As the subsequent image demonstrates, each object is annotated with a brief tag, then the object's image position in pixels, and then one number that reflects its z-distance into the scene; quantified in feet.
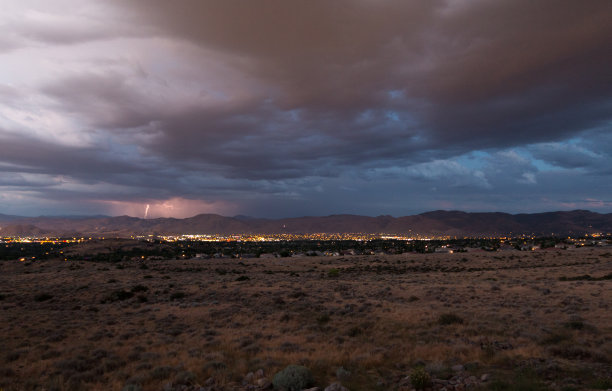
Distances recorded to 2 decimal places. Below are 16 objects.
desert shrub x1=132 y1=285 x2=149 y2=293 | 102.79
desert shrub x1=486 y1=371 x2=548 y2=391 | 28.37
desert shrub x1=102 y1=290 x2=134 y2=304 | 92.22
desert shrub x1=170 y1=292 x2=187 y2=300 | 94.38
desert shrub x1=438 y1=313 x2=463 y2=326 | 55.21
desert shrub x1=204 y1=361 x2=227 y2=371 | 37.79
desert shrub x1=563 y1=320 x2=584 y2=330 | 48.84
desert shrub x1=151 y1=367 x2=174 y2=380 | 36.52
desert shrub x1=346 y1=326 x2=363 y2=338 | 53.06
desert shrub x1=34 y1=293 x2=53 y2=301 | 90.56
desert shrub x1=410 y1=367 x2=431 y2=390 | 30.58
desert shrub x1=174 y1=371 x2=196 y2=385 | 34.63
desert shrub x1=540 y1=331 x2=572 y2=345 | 42.70
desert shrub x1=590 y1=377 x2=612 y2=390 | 28.20
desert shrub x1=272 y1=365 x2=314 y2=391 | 31.60
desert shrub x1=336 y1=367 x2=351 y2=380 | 33.76
